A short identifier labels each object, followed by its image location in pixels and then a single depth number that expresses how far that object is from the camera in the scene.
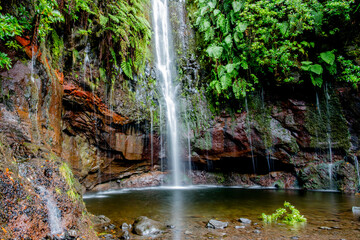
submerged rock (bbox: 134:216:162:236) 3.80
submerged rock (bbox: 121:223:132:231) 4.03
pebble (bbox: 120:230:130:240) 3.58
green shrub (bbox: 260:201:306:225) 4.27
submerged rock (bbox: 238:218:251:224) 4.34
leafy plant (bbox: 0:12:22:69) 2.96
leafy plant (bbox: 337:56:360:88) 8.52
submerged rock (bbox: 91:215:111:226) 4.21
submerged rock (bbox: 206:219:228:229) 4.07
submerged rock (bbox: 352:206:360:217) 4.89
